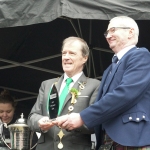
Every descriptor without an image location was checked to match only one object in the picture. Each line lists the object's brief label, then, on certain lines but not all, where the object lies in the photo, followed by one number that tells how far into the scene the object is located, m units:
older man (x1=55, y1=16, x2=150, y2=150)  4.92
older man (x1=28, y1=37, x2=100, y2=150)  5.42
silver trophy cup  5.69
